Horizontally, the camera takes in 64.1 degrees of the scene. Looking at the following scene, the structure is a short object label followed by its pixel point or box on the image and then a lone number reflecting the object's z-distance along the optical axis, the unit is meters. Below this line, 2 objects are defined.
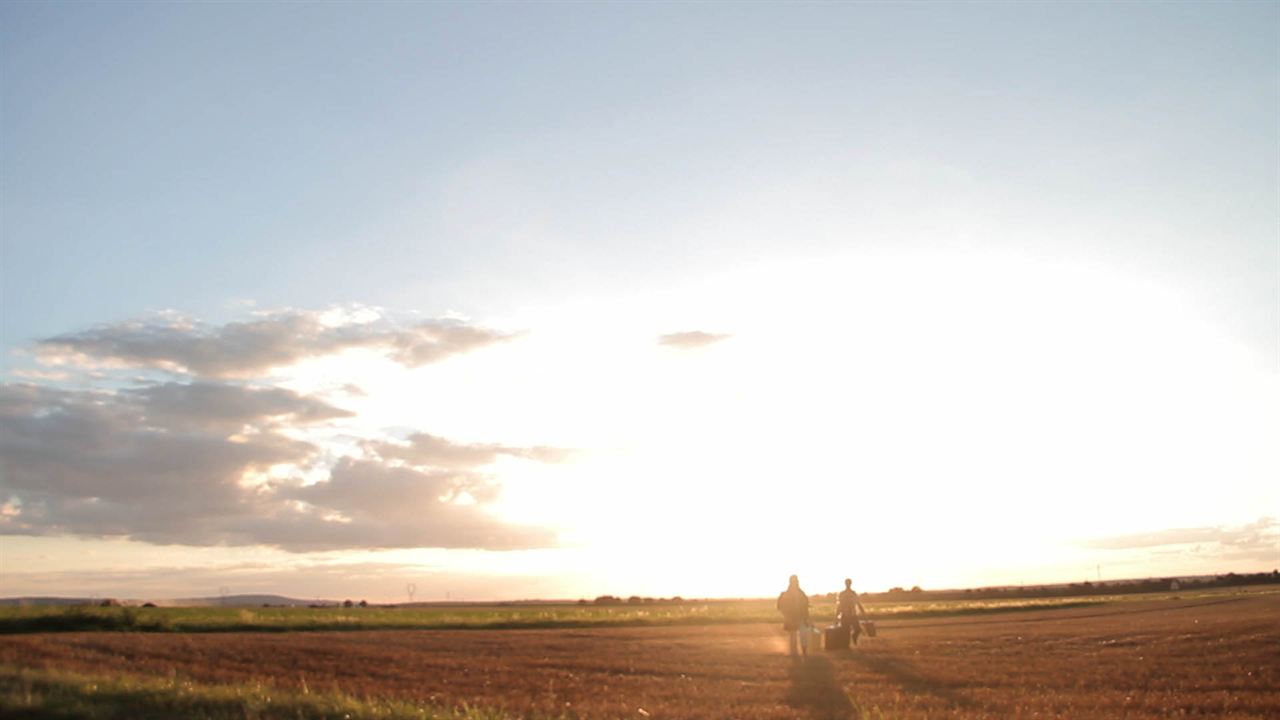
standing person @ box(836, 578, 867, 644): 36.88
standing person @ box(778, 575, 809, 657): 33.31
